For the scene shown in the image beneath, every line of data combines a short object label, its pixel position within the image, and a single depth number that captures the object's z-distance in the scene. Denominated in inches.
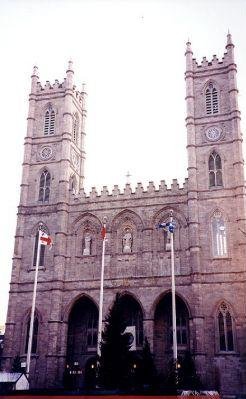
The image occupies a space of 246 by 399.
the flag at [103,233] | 1513.3
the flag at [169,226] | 1428.4
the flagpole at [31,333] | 1431.1
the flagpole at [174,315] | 1308.7
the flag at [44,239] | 1546.5
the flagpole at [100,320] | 1396.4
